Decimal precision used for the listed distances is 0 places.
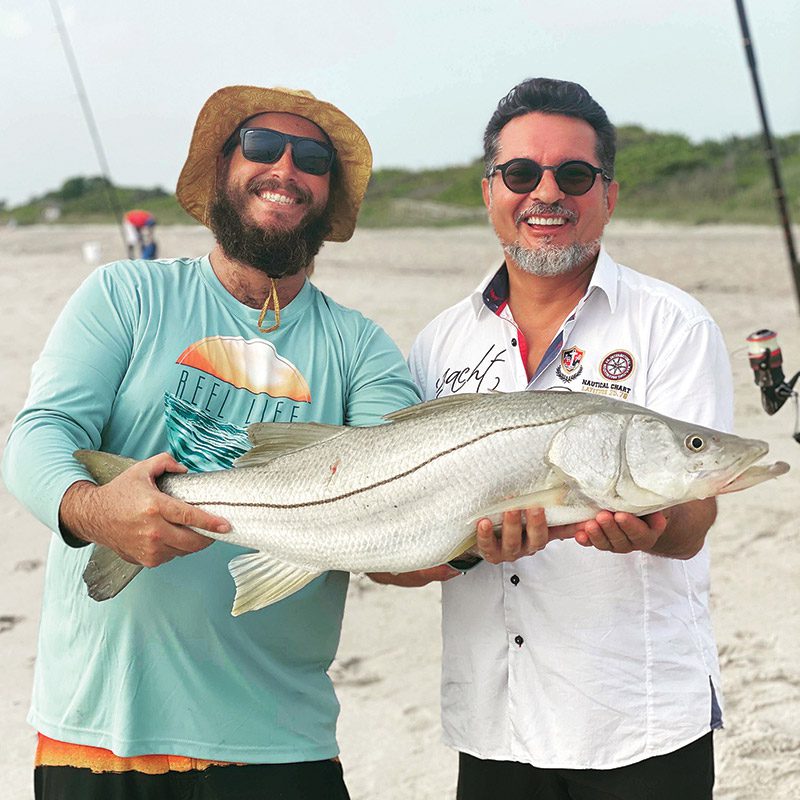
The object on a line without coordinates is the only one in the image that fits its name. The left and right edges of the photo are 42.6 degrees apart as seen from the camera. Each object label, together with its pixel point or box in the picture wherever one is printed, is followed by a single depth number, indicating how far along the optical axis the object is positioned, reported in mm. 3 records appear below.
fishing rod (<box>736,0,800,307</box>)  5828
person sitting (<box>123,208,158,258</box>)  19297
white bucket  22872
